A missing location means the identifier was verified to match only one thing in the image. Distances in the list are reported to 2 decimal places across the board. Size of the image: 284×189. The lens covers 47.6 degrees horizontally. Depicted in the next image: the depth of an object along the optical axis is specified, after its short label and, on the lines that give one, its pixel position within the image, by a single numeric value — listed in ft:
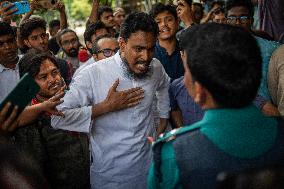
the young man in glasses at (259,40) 7.94
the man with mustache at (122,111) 7.89
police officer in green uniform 3.93
